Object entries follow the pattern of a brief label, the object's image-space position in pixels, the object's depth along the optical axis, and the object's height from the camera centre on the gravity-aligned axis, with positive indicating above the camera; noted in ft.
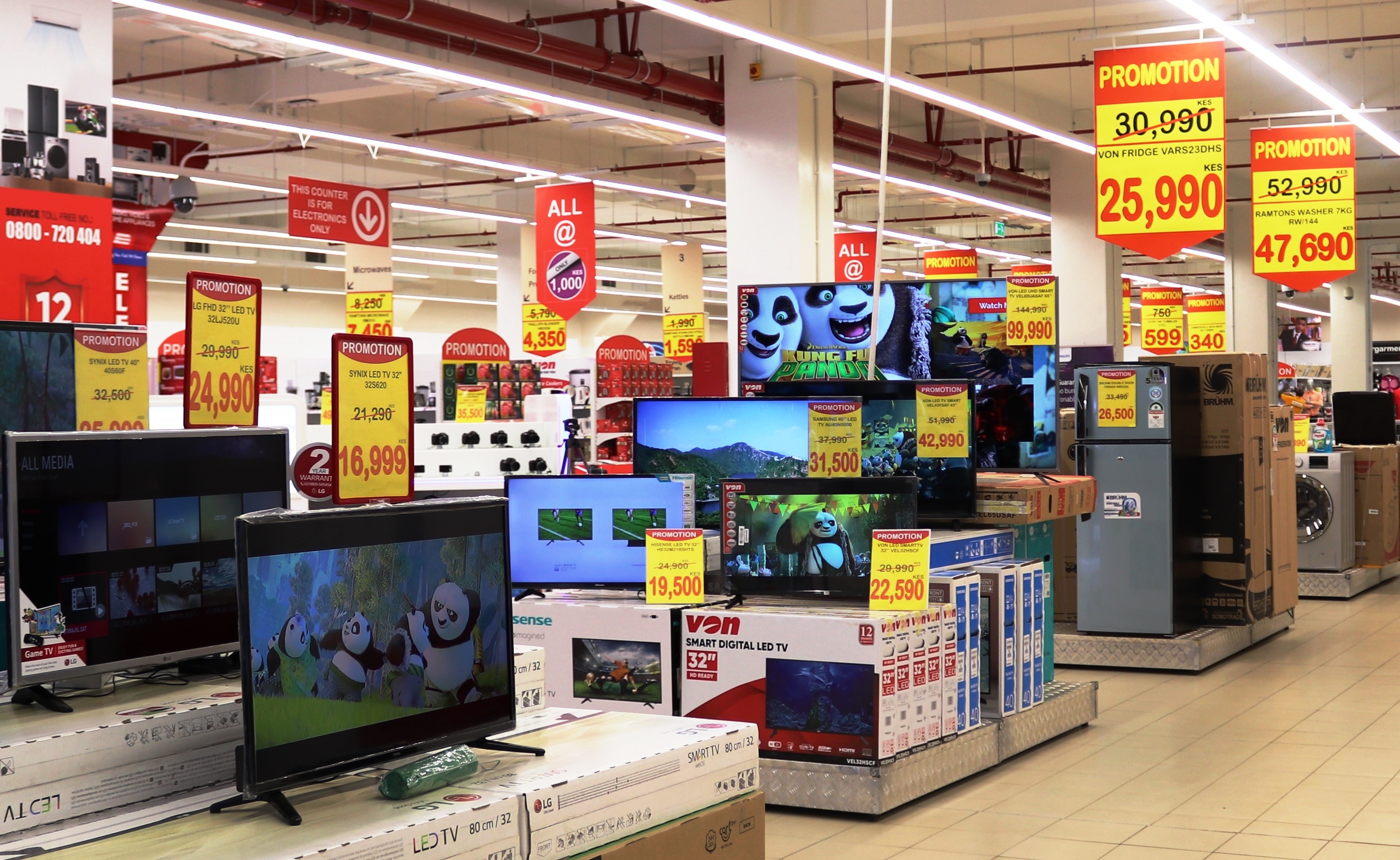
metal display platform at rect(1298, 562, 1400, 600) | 37.93 -4.66
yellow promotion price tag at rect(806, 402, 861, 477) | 19.25 -0.34
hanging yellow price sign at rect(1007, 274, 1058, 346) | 22.52 +1.69
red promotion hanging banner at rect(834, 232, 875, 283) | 57.21 +6.63
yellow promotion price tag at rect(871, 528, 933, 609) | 16.60 -1.81
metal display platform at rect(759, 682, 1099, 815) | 16.70 -4.42
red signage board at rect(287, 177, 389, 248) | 46.34 +7.08
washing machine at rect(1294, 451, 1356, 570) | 37.99 -2.71
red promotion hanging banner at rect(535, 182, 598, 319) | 47.14 +5.86
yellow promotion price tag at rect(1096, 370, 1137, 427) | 27.61 +0.30
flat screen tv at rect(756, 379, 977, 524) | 20.36 -0.63
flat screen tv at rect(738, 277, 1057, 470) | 23.36 +1.17
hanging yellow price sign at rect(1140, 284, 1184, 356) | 74.90 +4.85
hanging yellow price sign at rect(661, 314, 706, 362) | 73.97 +4.43
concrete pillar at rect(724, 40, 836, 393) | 37.37 +6.58
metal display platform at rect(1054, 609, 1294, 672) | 27.14 -4.63
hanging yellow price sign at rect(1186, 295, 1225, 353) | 68.74 +4.26
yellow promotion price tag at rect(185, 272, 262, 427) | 12.59 +0.67
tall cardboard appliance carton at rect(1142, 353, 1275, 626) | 28.60 -1.69
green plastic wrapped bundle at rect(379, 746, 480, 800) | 8.30 -2.12
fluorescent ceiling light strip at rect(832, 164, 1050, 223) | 43.88 +8.24
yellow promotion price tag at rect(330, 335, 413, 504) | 13.28 +0.02
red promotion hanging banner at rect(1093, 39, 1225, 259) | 29.50 +5.66
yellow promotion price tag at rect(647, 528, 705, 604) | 17.04 -1.80
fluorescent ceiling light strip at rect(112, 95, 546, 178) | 34.78 +7.70
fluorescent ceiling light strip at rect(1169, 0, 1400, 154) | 25.89 +7.46
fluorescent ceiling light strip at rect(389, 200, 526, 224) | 50.70 +8.07
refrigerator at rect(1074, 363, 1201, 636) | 27.53 -1.60
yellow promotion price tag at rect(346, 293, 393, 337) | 54.08 +4.24
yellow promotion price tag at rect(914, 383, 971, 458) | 20.15 -0.07
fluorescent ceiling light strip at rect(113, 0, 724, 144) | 24.27 +7.25
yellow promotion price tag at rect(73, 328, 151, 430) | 10.56 +0.34
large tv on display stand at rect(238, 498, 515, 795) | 7.69 -1.26
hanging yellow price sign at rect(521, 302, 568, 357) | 65.62 +4.07
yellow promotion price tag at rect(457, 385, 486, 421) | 41.86 +0.50
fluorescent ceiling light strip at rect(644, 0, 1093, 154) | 23.85 +7.24
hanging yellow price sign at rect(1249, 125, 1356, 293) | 38.24 +5.62
